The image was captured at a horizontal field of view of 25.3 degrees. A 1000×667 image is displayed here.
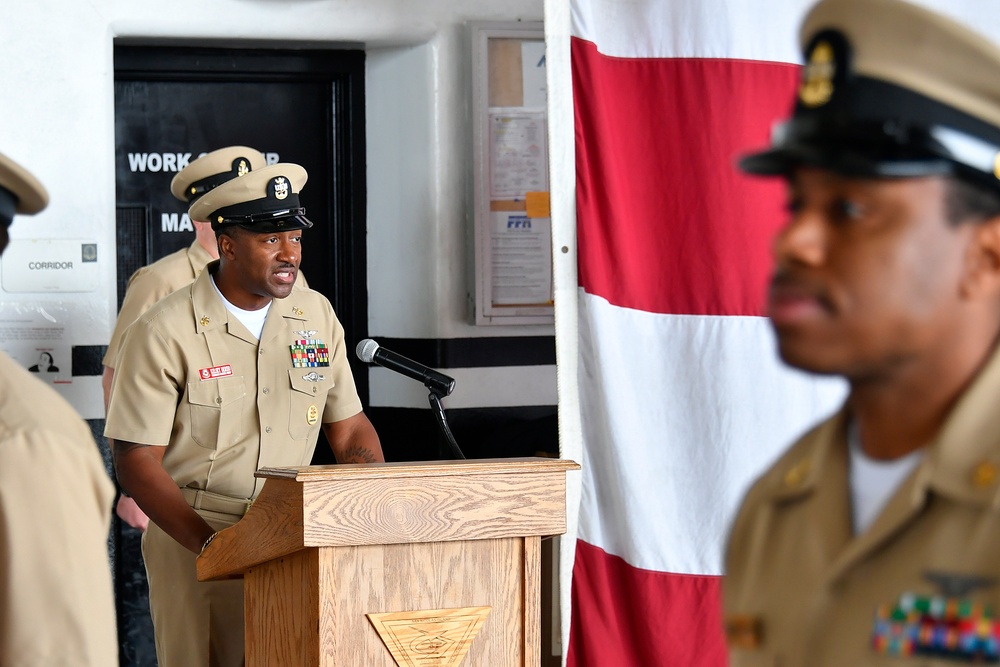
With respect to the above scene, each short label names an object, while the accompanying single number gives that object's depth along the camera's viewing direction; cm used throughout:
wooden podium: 389
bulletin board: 733
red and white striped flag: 544
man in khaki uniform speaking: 498
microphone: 476
